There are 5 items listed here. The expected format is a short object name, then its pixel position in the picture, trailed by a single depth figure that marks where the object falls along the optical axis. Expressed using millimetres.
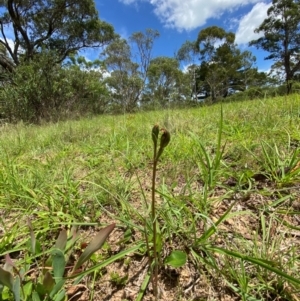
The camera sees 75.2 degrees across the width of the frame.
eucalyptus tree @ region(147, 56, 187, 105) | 20156
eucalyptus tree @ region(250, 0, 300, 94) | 14906
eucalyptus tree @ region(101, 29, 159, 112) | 17672
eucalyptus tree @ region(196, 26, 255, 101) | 20695
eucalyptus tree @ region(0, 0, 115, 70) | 10180
